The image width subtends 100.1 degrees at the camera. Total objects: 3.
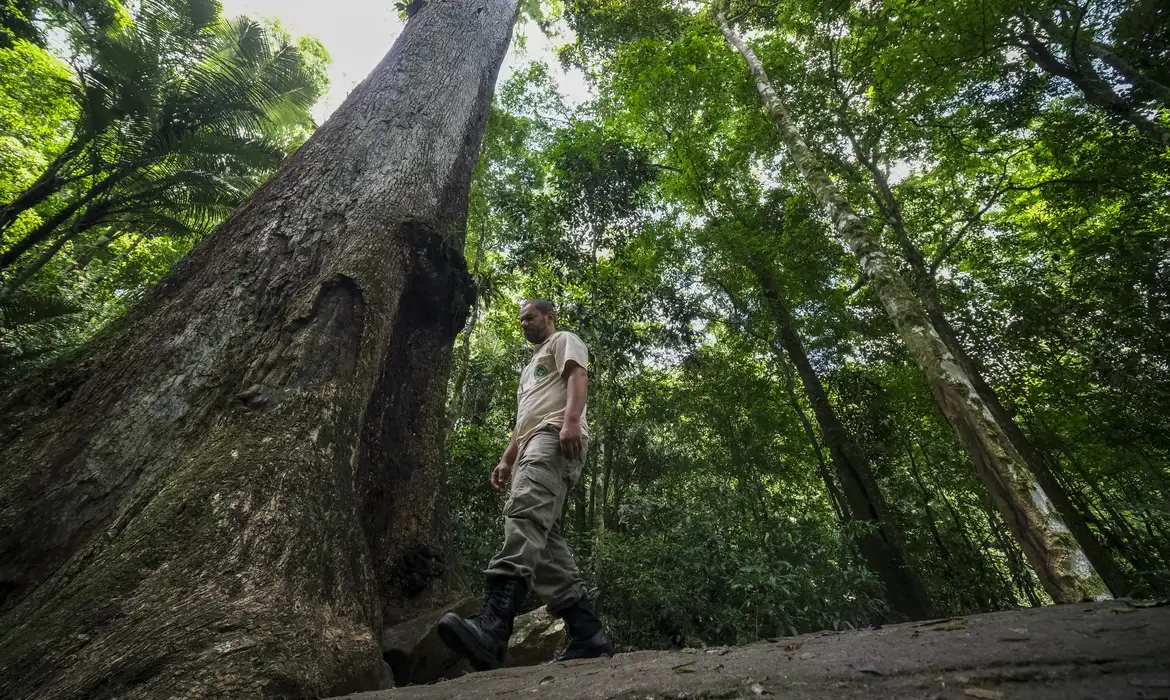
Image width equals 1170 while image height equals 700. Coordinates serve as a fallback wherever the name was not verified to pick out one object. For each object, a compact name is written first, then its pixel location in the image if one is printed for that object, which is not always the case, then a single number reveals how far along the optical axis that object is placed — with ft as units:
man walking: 6.41
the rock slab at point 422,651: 7.03
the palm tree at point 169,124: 23.99
